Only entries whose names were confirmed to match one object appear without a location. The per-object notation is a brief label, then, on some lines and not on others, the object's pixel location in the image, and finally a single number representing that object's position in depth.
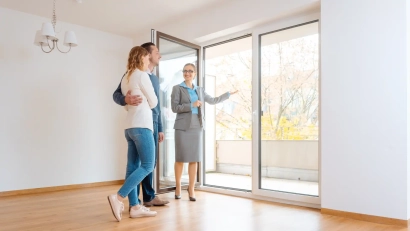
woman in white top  2.38
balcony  3.16
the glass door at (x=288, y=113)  3.16
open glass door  3.66
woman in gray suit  3.37
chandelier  3.21
